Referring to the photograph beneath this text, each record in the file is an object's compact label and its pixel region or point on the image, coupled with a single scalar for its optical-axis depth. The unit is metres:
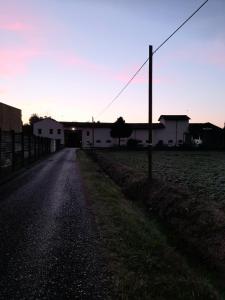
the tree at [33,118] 105.67
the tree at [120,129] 58.71
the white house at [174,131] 65.35
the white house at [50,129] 66.74
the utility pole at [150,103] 11.14
